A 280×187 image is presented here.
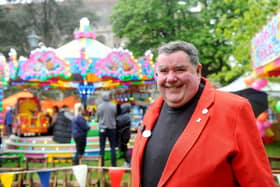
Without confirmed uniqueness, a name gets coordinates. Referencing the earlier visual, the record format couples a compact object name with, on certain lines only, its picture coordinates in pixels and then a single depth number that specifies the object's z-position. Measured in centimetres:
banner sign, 705
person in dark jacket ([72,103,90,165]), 811
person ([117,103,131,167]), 773
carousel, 1084
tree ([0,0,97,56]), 2566
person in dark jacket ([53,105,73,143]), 1055
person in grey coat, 792
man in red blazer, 180
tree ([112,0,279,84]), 2052
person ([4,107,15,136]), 1536
